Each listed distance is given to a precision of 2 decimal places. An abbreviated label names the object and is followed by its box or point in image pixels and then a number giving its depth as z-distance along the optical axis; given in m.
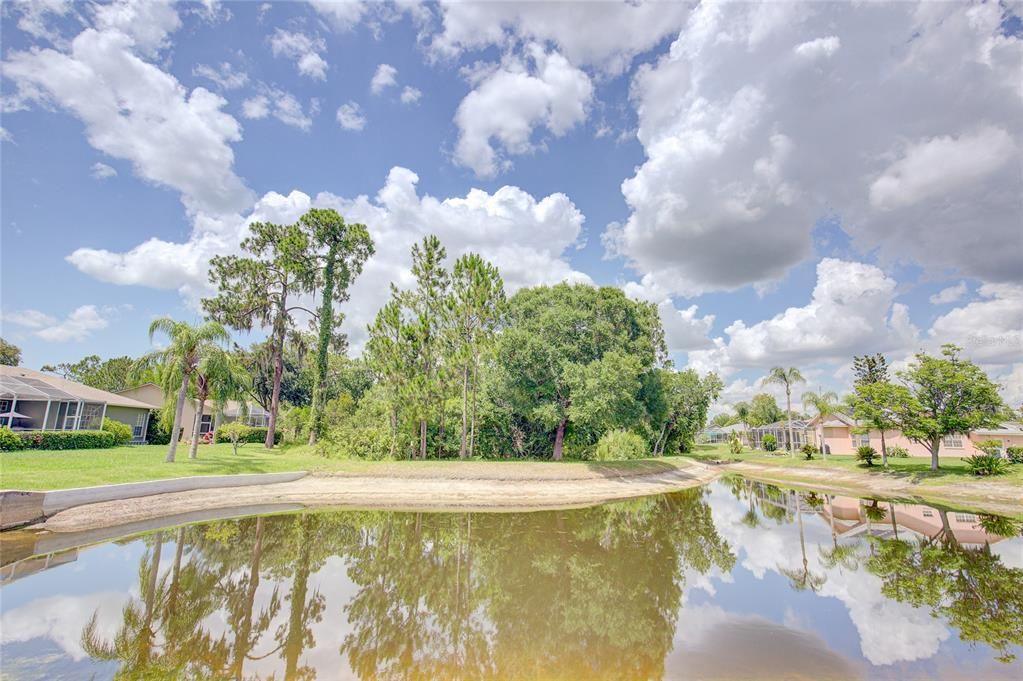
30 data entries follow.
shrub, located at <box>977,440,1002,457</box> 28.16
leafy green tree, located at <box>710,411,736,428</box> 126.69
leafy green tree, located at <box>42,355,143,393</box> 62.56
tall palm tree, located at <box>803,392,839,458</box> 49.97
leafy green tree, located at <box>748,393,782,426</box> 93.00
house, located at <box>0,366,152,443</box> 26.03
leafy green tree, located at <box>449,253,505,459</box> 29.17
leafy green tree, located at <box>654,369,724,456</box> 48.95
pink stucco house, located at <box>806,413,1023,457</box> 40.00
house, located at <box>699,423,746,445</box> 94.28
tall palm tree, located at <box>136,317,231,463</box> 21.50
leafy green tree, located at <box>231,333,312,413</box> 36.84
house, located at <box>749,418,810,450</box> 56.59
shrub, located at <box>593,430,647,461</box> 32.78
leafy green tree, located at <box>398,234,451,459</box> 28.39
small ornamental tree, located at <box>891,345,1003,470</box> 24.61
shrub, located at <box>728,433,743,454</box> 64.50
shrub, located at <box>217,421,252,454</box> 29.02
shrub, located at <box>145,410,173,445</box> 33.91
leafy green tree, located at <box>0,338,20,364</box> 54.62
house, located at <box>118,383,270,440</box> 36.78
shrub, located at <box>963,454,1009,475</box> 24.21
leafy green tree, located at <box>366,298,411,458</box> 28.47
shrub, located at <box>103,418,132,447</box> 28.25
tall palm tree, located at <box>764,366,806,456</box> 50.31
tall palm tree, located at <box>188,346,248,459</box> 22.44
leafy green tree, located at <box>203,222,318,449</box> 35.31
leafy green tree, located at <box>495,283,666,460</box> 28.55
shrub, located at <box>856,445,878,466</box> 33.26
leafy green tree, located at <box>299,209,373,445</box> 35.94
